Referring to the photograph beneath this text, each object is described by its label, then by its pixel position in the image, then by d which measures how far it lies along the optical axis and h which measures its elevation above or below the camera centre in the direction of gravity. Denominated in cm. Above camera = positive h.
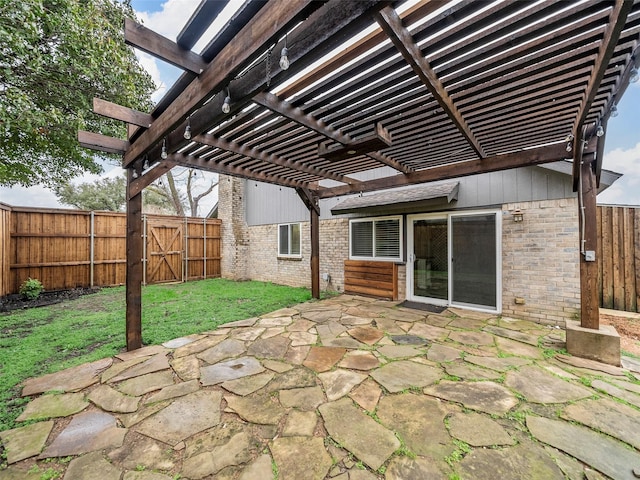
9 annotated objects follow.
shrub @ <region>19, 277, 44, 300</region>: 612 -109
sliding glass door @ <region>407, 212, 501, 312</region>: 492 -36
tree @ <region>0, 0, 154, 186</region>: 397 +316
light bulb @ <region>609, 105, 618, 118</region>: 233 +121
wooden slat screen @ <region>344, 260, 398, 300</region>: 612 -90
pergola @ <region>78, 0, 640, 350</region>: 157 +139
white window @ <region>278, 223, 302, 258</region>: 852 +10
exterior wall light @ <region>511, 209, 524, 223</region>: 452 +48
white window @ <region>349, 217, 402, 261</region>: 621 +10
